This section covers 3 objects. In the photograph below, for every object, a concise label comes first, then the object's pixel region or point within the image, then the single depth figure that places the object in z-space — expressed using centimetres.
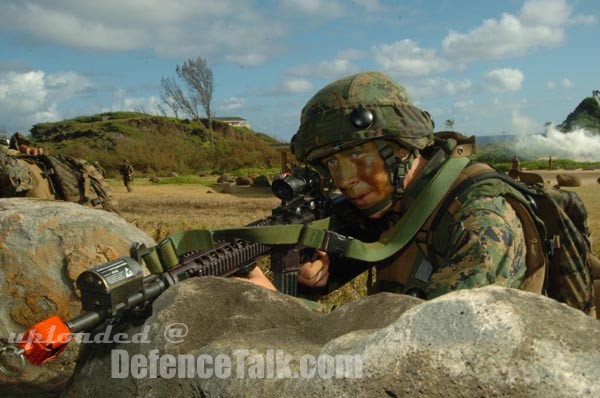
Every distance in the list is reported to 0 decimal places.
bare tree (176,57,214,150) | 4234
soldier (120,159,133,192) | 2135
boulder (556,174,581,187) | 1847
